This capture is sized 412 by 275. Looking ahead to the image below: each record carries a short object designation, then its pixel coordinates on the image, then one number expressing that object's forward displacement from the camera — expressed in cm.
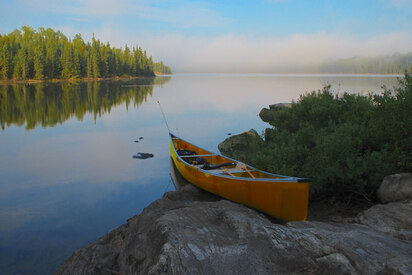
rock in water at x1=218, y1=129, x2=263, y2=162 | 1433
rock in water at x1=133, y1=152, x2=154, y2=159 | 1559
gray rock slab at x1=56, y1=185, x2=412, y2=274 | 388
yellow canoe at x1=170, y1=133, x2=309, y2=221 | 721
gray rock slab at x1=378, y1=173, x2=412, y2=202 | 640
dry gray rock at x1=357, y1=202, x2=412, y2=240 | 529
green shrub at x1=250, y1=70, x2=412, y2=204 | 746
